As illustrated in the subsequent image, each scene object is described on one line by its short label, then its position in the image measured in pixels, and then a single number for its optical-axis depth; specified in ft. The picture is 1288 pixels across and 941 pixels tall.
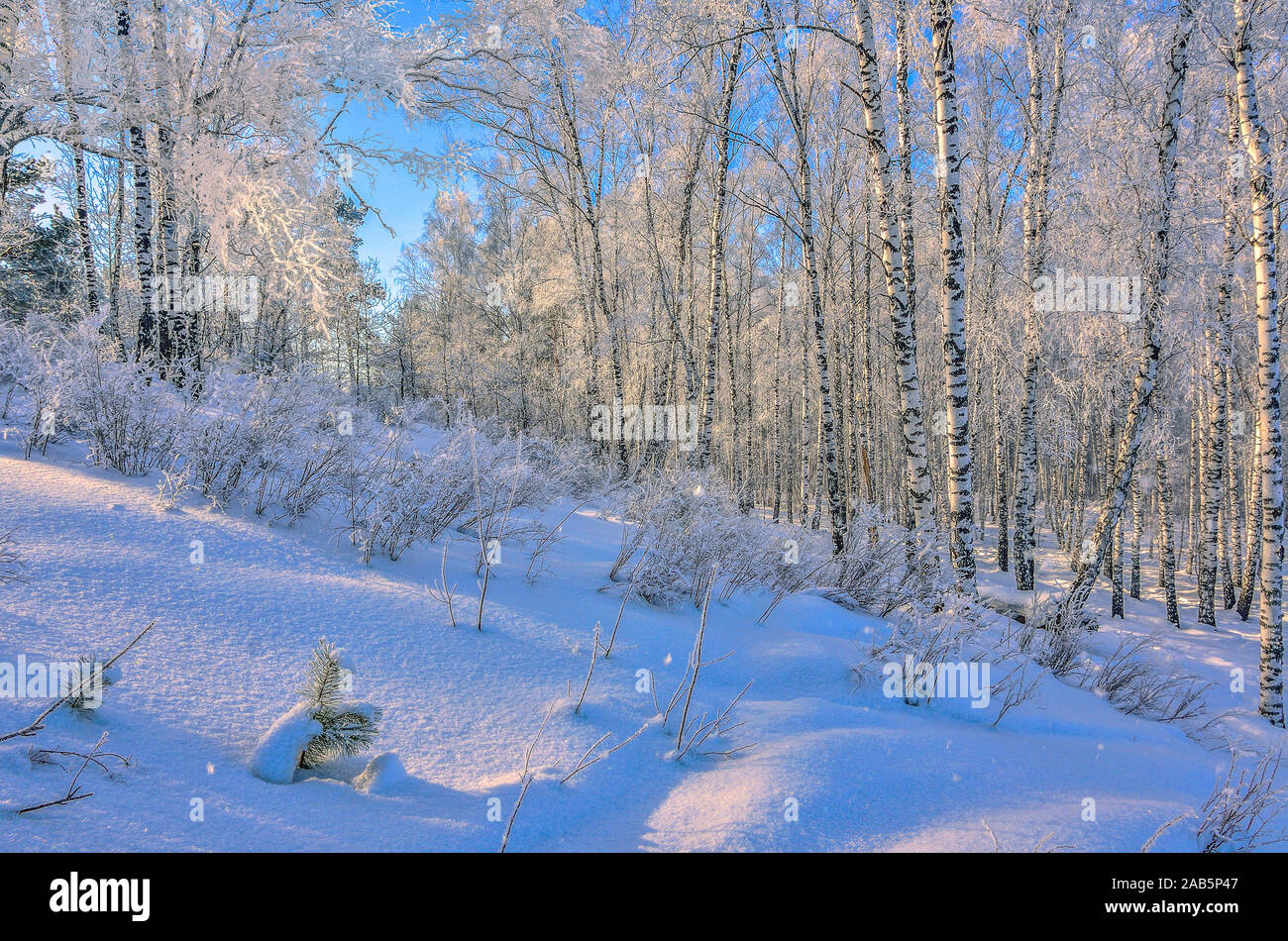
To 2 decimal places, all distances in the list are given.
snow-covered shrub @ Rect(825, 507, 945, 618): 17.87
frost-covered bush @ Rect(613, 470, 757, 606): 14.12
